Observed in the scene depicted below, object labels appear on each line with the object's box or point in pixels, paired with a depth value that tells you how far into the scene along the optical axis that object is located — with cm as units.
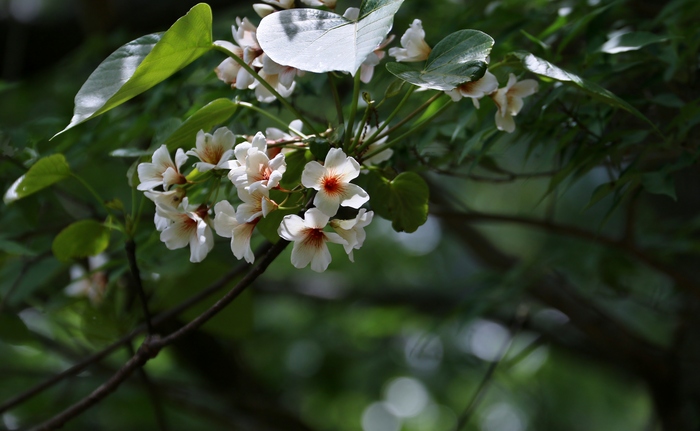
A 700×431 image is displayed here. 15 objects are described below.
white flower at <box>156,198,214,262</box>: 218
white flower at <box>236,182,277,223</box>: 216
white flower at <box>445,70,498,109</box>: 218
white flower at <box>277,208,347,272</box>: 215
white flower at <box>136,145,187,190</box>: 219
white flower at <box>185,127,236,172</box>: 218
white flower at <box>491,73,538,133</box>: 223
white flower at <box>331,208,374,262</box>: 216
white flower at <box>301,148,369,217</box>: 214
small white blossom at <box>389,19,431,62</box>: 223
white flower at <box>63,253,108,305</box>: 282
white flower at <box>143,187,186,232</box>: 219
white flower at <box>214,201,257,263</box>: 217
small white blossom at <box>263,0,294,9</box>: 222
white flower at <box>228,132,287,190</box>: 215
